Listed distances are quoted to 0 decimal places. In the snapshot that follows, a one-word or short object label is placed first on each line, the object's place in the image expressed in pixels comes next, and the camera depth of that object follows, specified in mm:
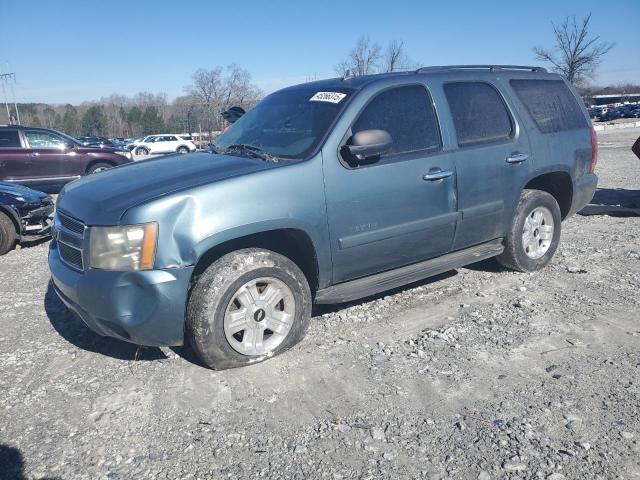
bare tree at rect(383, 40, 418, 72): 34625
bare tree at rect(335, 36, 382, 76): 35281
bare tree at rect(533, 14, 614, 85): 46250
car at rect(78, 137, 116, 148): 40888
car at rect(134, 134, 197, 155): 37781
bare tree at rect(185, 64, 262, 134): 44438
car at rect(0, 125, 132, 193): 11438
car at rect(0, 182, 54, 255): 6547
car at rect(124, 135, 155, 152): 38338
